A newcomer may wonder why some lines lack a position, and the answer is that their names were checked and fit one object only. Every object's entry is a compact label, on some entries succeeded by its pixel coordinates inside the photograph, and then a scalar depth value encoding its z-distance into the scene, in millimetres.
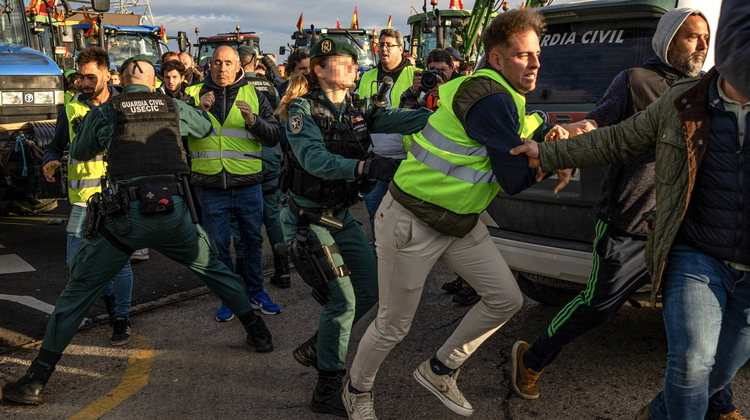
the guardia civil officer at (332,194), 3459
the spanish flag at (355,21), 21719
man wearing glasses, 5227
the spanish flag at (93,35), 12615
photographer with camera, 4594
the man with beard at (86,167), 4609
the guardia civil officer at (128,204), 3781
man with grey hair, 4910
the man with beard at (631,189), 3150
